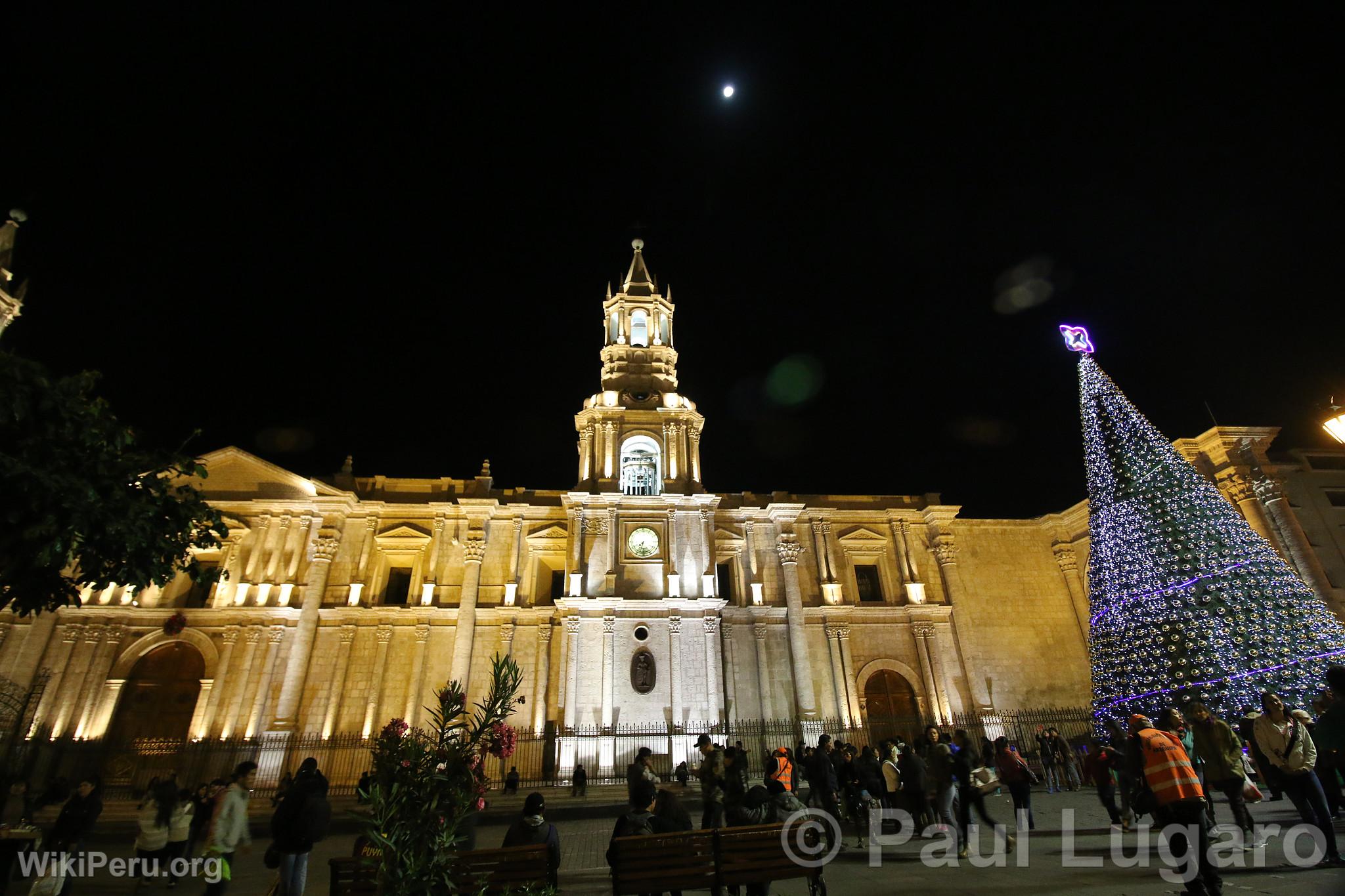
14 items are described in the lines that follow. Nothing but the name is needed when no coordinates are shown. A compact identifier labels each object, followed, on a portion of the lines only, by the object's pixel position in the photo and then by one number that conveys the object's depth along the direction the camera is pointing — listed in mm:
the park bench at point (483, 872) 4621
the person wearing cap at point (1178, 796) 5328
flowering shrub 3842
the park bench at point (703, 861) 5262
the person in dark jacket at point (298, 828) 6121
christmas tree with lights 13531
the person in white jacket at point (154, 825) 8094
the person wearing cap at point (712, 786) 8094
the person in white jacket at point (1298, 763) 6676
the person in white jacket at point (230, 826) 6777
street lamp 10656
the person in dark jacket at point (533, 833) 5398
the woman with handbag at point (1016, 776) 8930
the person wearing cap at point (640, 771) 7039
